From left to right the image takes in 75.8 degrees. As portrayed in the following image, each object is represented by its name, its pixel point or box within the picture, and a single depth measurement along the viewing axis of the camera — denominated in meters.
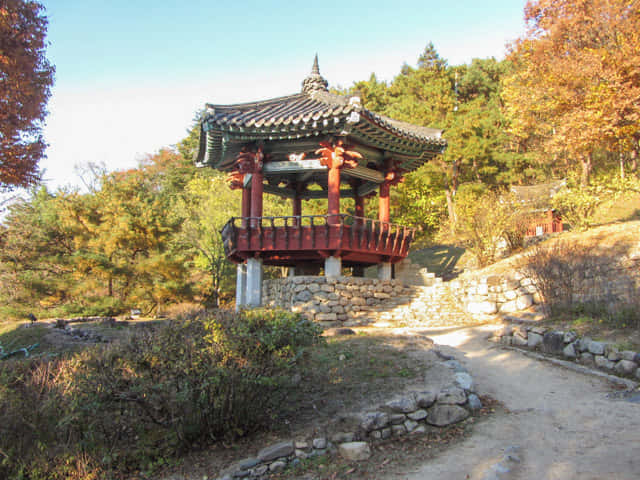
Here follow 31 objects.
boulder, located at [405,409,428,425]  4.76
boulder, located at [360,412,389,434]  4.52
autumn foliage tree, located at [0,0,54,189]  9.17
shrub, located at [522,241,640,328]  6.95
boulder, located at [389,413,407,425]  4.65
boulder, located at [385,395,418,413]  4.75
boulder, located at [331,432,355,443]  4.39
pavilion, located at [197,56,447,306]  10.98
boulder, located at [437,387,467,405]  4.97
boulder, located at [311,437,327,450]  4.30
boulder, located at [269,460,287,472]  4.10
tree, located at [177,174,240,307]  21.16
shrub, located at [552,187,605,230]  13.49
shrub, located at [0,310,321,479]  4.23
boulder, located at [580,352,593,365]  6.40
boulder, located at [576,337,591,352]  6.52
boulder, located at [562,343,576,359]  6.75
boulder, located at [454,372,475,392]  5.25
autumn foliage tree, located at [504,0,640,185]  13.41
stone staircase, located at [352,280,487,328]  11.42
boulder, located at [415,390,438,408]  4.88
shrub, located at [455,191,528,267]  15.60
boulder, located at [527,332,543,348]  7.58
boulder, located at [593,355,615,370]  5.98
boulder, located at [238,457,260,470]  4.11
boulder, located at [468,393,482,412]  5.06
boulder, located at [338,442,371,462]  4.15
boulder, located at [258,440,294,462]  4.18
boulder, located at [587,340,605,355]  6.21
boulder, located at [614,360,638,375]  5.64
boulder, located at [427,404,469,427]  4.75
